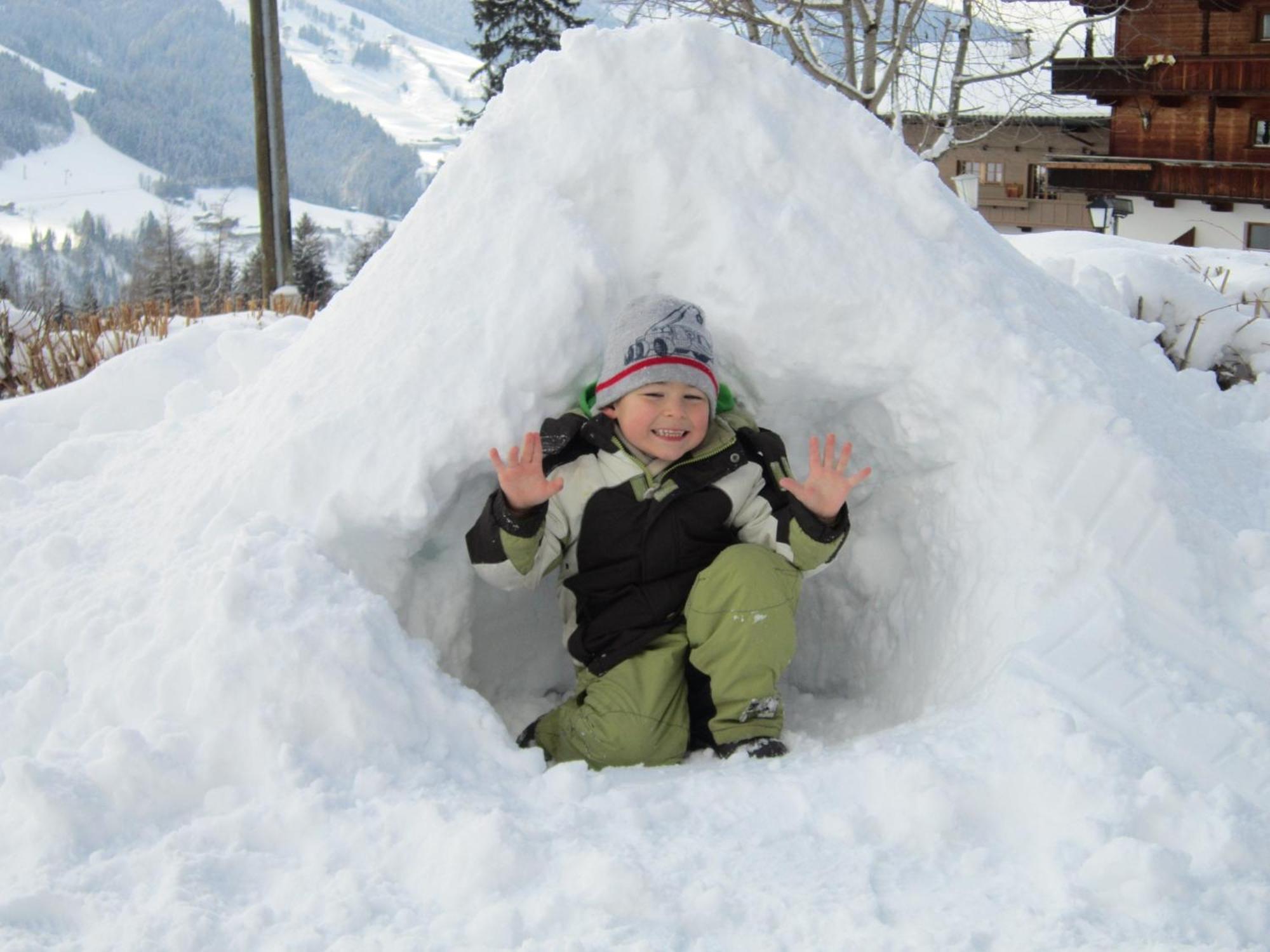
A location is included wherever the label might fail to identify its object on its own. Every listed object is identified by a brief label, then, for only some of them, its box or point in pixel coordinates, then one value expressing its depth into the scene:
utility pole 9.41
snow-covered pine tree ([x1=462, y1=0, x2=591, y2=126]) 20.67
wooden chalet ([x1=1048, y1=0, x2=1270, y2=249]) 17.64
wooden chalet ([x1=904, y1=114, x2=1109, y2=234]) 22.88
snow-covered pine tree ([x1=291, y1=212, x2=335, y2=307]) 29.61
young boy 2.32
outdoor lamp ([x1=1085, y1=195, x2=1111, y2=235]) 10.67
